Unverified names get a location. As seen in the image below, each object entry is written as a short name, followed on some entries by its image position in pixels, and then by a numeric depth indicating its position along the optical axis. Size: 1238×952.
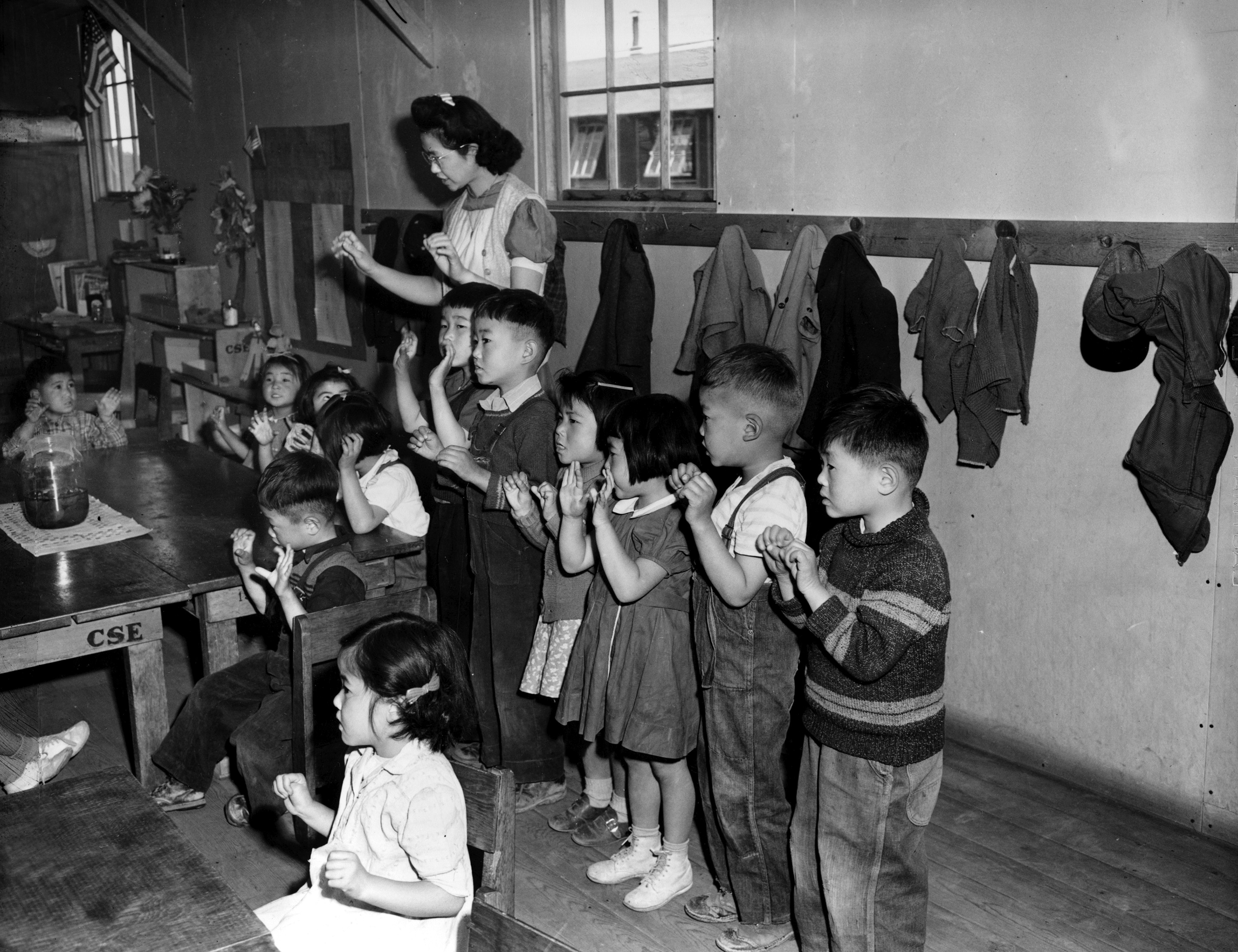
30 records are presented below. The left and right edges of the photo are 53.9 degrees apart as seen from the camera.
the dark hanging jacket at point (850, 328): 3.36
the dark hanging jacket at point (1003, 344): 3.14
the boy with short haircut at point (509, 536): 2.98
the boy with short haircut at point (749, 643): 2.37
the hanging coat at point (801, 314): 3.50
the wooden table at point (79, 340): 7.07
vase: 7.46
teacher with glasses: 3.49
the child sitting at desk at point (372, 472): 3.21
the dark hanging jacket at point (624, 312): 4.04
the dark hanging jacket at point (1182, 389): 2.77
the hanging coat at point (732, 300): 3.73
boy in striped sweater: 2.06
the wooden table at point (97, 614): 2.76
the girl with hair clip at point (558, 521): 2.77
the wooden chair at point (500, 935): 1.29
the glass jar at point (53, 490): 3.35
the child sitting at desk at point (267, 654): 2.83
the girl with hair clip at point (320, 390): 3.88
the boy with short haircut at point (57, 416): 4.67
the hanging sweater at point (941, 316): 3.22
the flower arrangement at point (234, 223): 6.95
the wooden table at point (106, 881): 1.46
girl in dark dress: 2.52
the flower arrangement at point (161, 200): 7.55
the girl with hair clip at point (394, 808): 1.84
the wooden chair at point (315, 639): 2.36
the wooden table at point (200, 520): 3.09
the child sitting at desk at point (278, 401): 4.13
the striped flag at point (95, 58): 7.82
